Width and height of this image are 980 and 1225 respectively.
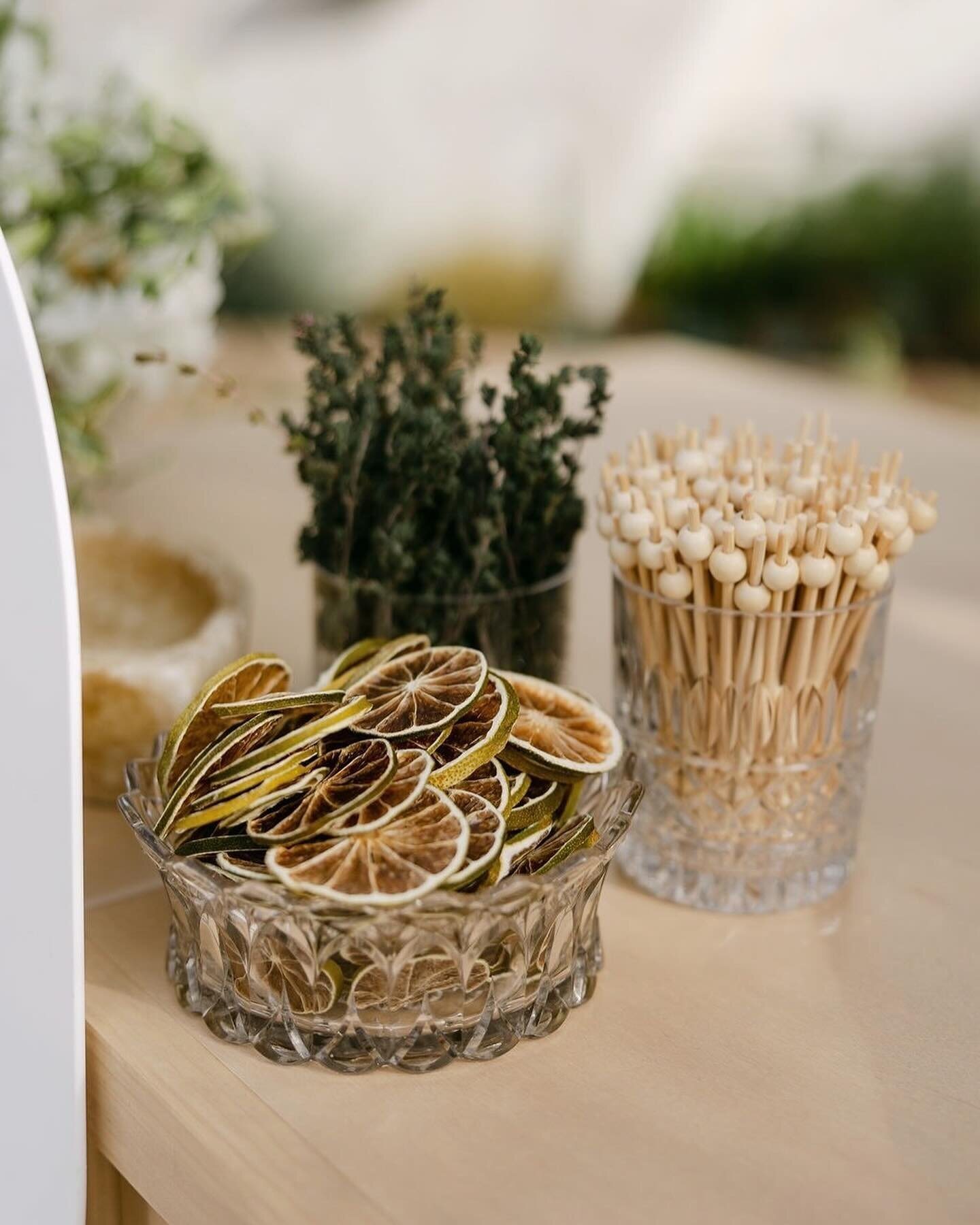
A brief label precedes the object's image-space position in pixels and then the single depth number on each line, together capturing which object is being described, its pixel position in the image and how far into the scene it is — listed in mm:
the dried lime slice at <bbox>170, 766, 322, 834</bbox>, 526
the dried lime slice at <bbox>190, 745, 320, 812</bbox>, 529
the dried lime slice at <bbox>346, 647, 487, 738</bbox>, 562
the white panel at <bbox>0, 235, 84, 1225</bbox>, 456
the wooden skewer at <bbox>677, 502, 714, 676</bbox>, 581
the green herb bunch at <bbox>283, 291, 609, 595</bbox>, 682
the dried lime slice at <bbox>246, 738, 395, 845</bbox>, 515
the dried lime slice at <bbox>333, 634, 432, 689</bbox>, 609
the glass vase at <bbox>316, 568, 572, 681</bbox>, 706
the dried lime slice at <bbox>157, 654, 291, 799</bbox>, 564
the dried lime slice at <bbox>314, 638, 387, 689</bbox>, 634
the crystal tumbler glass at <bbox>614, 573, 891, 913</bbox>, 618
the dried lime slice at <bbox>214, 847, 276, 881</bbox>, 519
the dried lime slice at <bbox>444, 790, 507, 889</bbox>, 505
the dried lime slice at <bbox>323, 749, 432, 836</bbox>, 514
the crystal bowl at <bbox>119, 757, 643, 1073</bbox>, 507
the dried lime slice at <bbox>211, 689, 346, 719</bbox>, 562
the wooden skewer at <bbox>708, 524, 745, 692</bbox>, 575
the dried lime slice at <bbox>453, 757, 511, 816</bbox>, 544
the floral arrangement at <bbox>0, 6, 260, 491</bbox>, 908
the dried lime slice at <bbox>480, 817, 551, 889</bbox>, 523
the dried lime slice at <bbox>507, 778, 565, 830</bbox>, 558
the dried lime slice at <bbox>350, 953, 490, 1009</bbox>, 519
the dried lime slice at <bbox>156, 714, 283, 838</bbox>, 542
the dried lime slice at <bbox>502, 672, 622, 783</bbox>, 572
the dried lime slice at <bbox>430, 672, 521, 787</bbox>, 546
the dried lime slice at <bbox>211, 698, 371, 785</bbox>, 534
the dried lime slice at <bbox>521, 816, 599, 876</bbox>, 552
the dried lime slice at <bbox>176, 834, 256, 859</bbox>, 529
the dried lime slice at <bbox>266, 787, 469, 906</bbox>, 498
